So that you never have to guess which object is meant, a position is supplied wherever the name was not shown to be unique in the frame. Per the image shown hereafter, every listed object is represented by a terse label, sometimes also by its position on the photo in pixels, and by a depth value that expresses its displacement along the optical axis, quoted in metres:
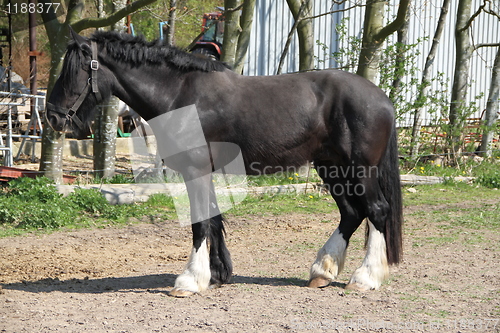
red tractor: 28.83
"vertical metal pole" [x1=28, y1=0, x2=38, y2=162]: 21.36
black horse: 8.74
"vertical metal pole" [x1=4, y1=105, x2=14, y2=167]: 18.66
